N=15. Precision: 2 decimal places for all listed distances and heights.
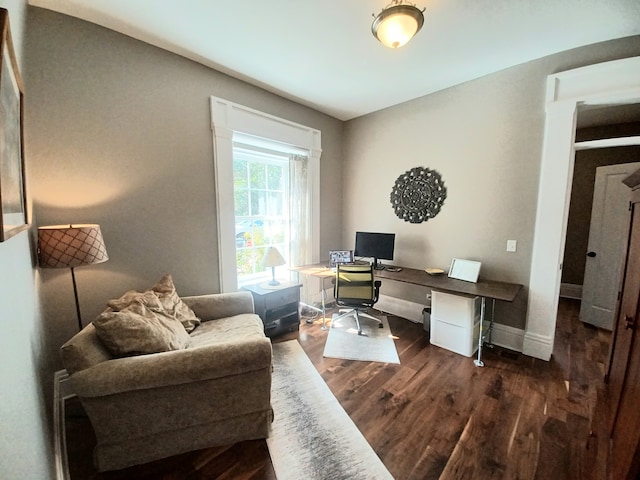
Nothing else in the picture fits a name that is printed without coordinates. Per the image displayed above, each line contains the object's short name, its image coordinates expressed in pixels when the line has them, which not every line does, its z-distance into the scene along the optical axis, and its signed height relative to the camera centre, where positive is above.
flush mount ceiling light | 1.50 +1.21
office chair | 2.92 -0.79
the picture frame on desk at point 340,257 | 3.50 -0.52
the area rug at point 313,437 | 1.42 -1.41
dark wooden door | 0.81 -0.61
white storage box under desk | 2.52 -1.05
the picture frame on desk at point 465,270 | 2.72 -0.54
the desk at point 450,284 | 2.36 -0.66
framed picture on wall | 0.79 +0.27
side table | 2.78 -1.00
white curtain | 3.49 +0.13
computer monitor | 3.36 -0.35
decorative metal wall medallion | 3.09 +0.34
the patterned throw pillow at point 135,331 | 1.43 -0.69
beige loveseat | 1.31 -1.00
